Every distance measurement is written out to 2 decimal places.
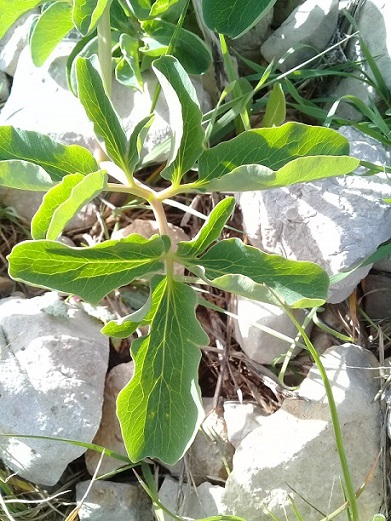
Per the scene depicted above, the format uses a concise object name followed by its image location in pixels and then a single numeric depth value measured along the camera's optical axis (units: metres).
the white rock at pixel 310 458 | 0.30
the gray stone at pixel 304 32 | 0.33
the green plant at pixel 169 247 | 0.23
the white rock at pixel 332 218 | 0.30
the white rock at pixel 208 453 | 0.32
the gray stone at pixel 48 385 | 0.31
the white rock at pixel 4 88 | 0.39
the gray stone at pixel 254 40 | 0.35
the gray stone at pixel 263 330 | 0.32
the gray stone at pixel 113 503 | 0.31
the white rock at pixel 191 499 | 0.31
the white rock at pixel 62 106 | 0.35
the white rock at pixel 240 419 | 0.31
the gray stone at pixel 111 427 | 0.32
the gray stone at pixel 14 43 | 0.38
